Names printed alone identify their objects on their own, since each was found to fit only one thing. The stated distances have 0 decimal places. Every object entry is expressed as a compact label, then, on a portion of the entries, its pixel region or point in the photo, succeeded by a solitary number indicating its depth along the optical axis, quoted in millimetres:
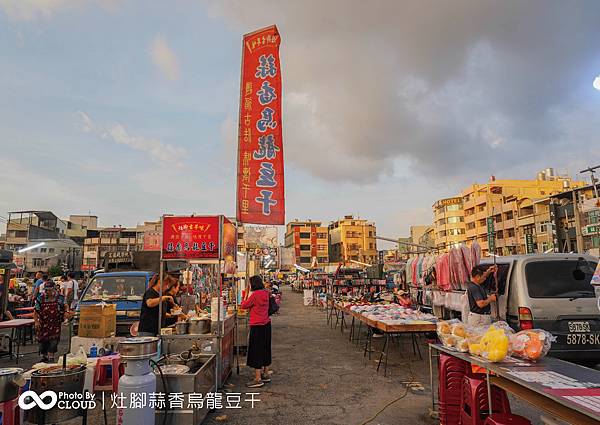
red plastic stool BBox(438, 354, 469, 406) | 4231
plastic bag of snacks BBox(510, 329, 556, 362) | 3324
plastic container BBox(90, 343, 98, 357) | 5180
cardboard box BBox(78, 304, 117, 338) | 6762
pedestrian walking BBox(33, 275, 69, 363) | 8281
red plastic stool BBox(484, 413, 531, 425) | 3035
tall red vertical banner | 8188
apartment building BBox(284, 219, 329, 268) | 83625
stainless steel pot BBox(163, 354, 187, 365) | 5138
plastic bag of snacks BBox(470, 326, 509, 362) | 3273
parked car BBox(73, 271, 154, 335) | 8734
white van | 5203
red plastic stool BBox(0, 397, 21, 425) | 3225
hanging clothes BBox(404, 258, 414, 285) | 11615
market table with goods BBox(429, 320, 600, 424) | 2418
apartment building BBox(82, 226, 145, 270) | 72062
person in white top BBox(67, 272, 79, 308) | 14113
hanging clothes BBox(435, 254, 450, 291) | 8484
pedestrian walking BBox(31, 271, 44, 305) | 12703
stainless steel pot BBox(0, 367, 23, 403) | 3236
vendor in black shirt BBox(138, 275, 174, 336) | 6191
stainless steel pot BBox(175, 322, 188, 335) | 6109
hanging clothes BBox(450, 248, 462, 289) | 8156
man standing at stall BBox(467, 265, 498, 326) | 5859
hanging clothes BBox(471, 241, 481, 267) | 7741
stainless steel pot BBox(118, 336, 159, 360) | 3785
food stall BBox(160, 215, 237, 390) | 5863
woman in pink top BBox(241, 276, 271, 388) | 6626
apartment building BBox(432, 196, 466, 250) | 68875
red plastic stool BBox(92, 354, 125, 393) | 4543
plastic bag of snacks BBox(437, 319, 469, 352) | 3853
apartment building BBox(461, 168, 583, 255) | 50075
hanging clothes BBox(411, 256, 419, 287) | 10898
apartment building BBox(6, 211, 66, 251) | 60875
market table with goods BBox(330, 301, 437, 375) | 6609
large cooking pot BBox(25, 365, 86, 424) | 3604
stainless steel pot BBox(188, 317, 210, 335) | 6125
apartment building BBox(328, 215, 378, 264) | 83156
